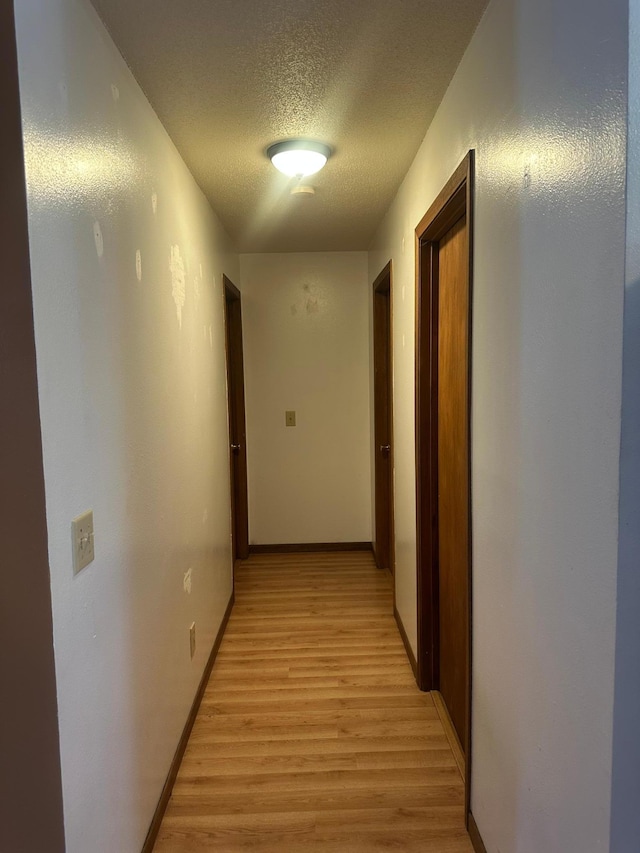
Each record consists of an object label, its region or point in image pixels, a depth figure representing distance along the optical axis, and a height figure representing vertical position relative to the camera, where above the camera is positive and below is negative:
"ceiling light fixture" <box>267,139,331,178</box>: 2.17 +0.96
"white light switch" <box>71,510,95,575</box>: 1.14 -0.30
